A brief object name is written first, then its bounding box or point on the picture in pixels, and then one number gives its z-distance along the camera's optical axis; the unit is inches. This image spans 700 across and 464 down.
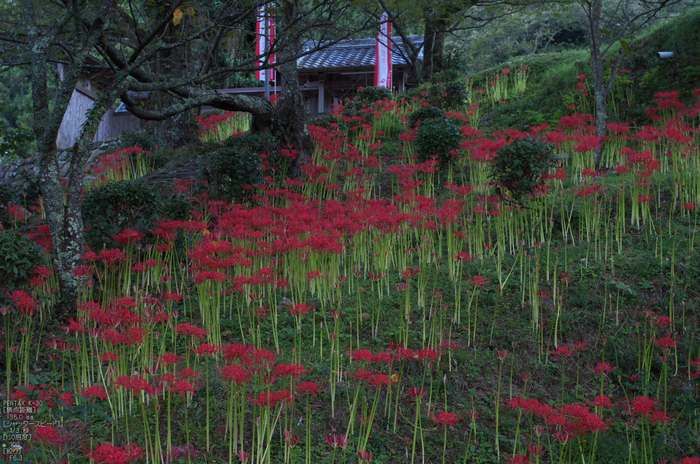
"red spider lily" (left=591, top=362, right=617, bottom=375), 121.2
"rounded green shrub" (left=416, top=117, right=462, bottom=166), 347.9
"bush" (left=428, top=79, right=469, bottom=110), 492.1
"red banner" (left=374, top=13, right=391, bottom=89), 621.9
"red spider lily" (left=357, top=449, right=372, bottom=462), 95.7
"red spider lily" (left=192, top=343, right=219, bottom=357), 115.3
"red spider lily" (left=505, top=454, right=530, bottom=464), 95.1
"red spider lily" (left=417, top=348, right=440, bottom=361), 118.3
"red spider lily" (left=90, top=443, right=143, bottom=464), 83.6
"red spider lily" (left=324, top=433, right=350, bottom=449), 99.4
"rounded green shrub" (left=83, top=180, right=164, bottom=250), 212.7
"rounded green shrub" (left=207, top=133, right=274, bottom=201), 296.8
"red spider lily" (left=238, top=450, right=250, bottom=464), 94.8
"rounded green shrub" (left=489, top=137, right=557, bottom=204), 250.5
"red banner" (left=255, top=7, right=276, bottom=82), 544.2
